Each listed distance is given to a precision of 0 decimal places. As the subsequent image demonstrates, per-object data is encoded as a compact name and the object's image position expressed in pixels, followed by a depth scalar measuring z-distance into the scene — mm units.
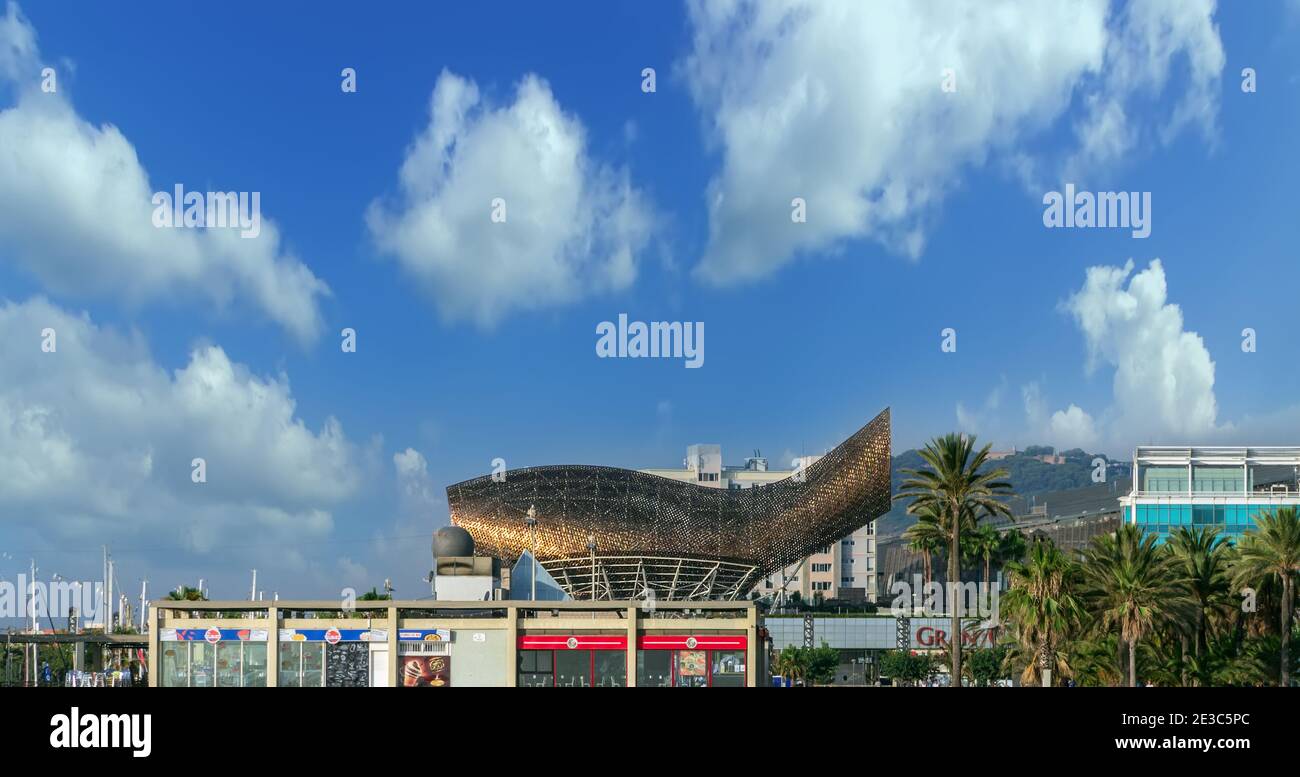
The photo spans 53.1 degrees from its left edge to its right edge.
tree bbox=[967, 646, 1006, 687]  116312
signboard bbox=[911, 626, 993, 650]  136250
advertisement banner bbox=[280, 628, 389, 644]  63281
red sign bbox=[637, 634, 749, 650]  62750
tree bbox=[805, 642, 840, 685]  125438
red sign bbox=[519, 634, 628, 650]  62969
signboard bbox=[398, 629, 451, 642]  63375
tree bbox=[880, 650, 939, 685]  123812
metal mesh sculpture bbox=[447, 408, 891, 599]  151750
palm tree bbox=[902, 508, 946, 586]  75188
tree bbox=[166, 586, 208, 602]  97250
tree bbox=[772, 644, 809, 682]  125438
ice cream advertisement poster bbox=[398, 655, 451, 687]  63250
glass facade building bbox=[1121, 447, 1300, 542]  113250
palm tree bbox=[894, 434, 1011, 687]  70000
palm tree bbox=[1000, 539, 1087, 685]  60219
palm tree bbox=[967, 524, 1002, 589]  131500
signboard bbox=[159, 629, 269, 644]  63688
